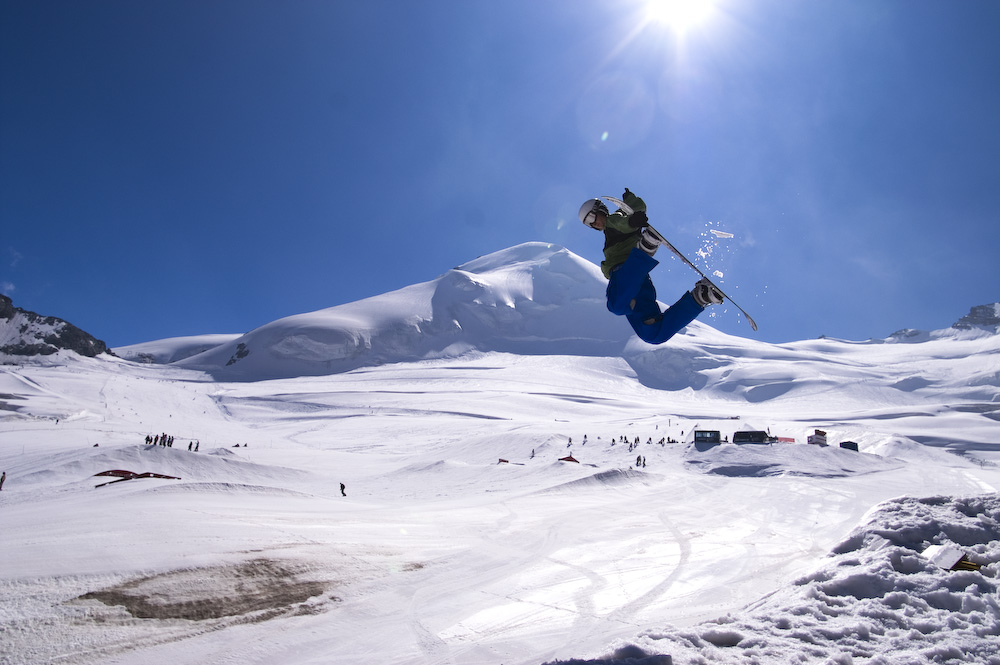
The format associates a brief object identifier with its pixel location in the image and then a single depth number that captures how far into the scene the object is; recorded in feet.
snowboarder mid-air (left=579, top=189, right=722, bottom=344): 20.92
